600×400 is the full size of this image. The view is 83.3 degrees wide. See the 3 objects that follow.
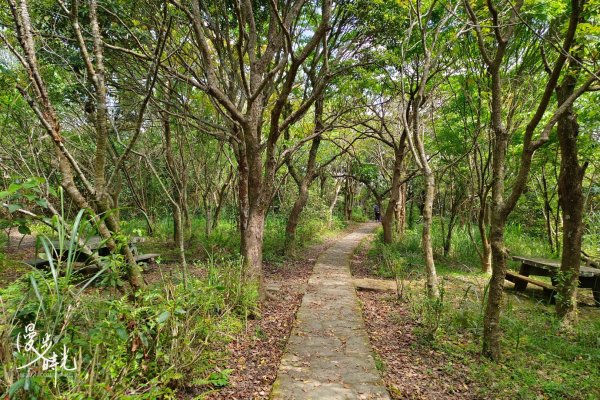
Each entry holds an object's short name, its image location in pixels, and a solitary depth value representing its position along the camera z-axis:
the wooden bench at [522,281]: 5.85
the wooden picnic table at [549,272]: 5.73
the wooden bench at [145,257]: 6.69
